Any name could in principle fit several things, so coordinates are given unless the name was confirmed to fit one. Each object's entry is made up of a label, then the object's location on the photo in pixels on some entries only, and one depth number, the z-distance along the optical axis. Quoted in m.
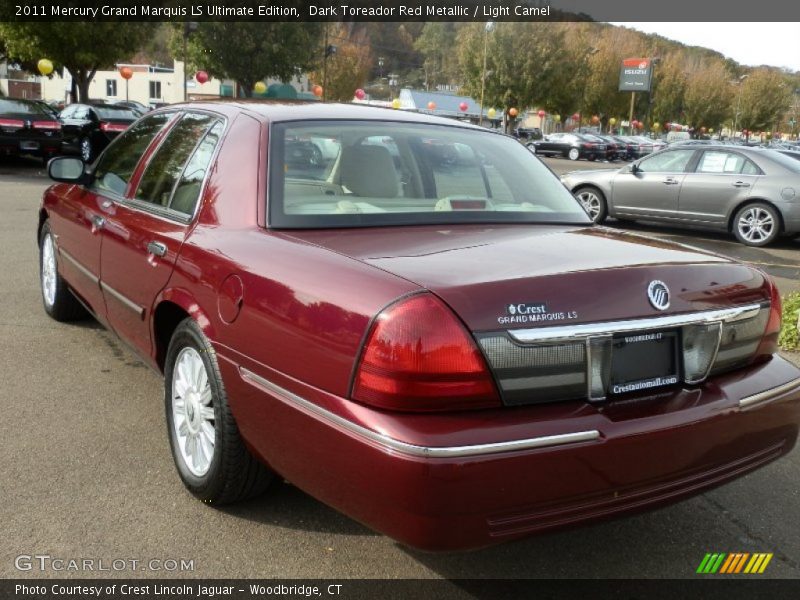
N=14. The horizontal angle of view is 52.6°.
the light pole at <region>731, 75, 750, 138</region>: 96.74
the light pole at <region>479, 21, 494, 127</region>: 60.38
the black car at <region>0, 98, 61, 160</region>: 18.44
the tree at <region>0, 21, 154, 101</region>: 27.58
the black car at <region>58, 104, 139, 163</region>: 20.42
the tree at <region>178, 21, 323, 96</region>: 46.38
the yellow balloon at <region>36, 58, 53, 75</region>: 28.12
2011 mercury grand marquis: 2.25
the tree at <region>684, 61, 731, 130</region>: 91.56
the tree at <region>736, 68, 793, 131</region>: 94.81
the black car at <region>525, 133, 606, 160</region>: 44.84
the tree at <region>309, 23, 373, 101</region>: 84.69
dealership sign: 74.25
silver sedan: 11.79
